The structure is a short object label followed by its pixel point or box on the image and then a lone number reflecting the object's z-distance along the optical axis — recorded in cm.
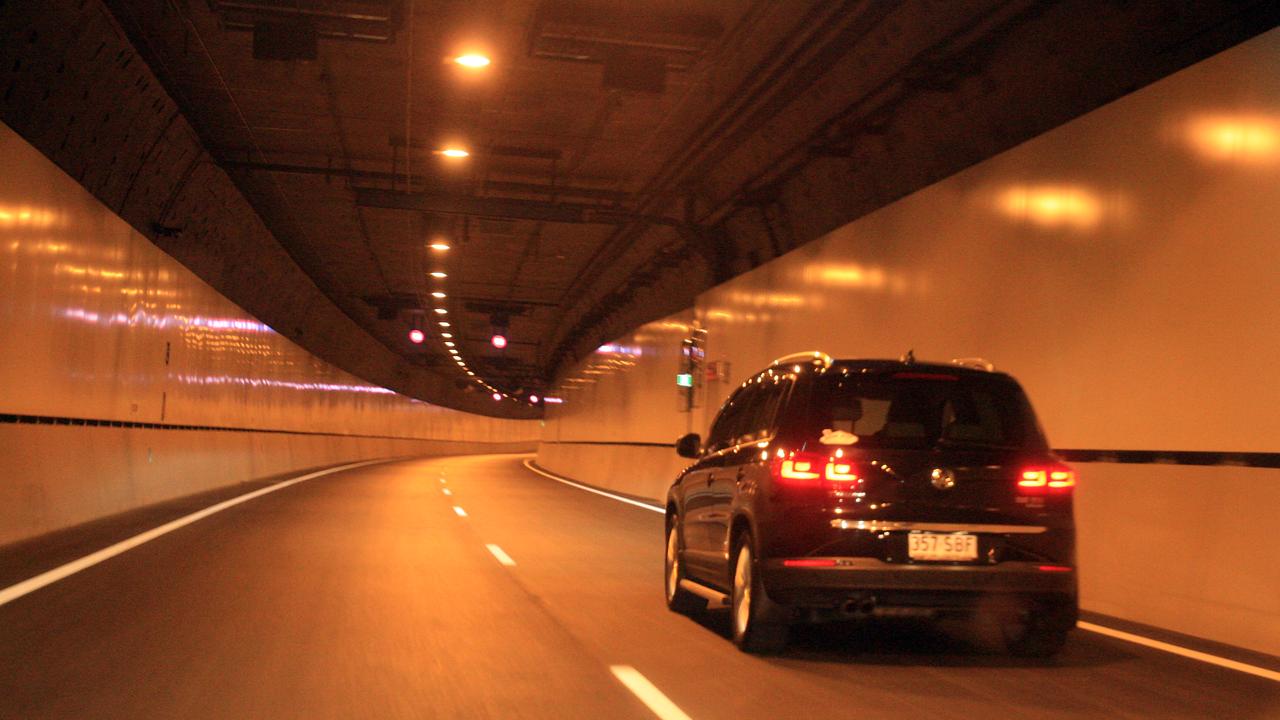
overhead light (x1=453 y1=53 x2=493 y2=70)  1819
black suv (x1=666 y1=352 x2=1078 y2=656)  816
